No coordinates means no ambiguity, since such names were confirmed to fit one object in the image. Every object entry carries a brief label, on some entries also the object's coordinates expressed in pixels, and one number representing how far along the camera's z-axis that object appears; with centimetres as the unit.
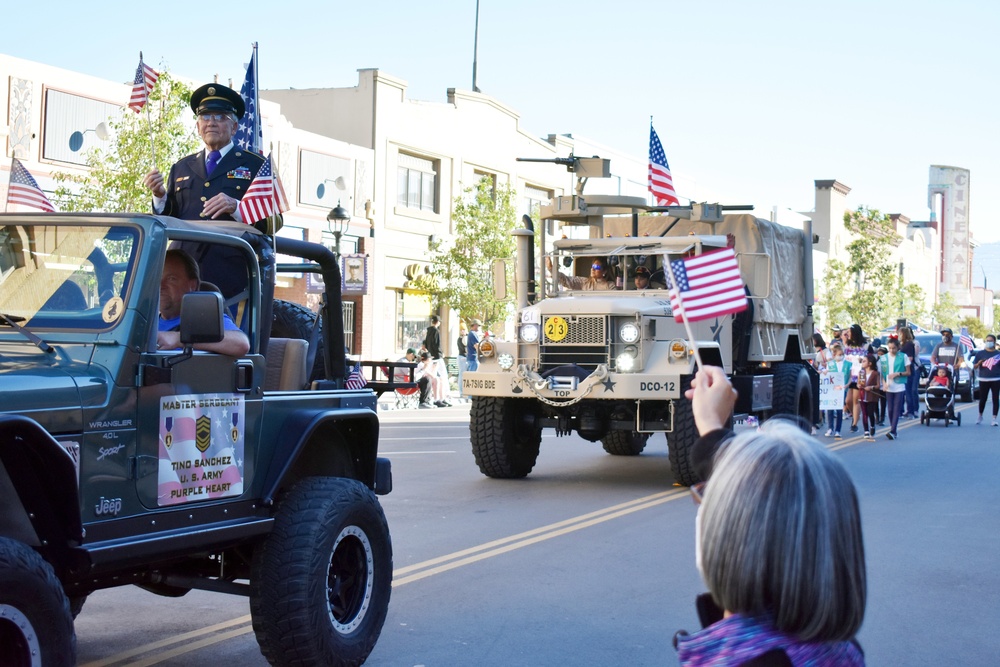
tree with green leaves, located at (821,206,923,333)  5532
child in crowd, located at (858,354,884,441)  2144
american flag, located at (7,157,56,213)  813
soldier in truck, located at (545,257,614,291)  1523
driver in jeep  548
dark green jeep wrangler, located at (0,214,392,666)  454
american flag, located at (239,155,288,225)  634
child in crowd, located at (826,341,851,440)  2189
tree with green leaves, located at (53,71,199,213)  2111
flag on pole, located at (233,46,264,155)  798
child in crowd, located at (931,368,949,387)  2470
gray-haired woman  215
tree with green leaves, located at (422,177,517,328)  3716
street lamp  2362
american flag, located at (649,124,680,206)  1700
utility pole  5472
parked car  3394
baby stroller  2473
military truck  1332
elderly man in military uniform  639
